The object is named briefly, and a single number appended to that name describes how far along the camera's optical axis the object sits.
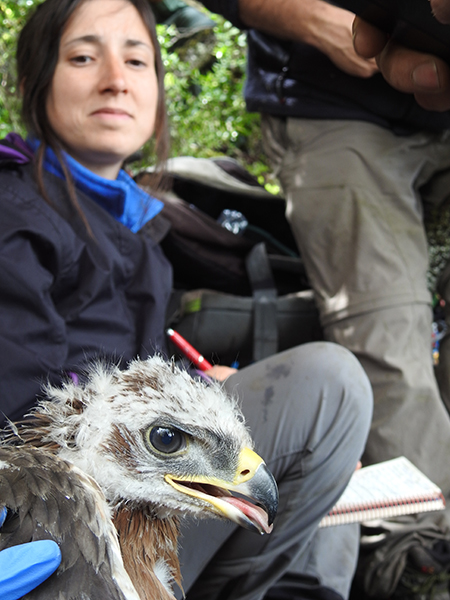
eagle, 0.36
